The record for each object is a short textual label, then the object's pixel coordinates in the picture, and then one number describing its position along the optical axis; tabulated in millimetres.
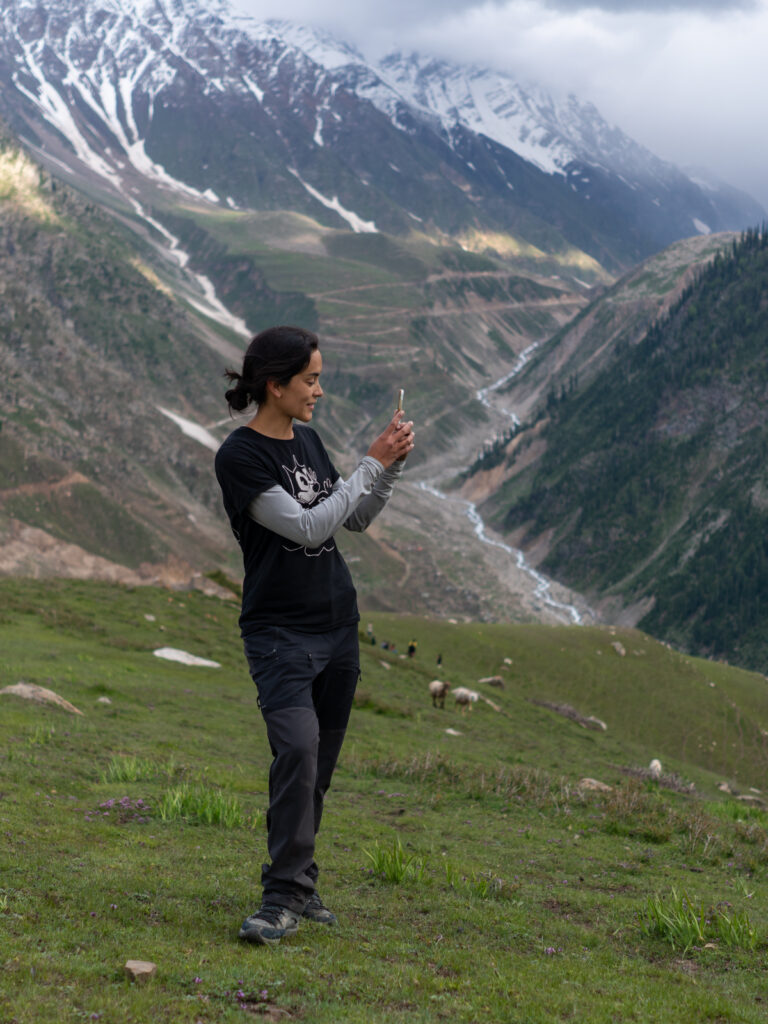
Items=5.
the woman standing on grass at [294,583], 7137
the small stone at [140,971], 5805
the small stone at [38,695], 18875
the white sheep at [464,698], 36500
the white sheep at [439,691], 35438
